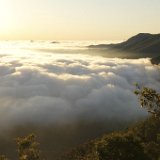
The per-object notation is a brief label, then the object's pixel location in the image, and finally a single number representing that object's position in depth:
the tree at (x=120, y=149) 43.44
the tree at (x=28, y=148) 47.44
